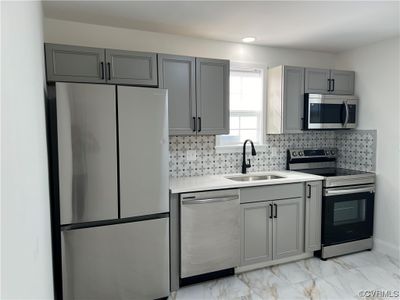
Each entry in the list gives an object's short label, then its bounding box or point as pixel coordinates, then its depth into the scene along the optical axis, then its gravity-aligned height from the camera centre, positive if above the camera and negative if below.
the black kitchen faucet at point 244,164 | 3.35 -0.42
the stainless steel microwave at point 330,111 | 3.38 +0.20
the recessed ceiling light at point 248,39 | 3.17 +0.99
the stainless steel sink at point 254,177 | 3.31 -0.57
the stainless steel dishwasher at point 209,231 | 2.58 -0.95
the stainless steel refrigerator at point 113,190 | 2.09 -0.46
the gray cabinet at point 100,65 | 2.32 +0.54
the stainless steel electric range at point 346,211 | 3.18 -0.94
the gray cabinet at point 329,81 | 3.42 +0.56
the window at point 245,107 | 3.45 +0.26
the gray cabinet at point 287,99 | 3.32 +0.34
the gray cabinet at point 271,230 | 2.87 -1.04
